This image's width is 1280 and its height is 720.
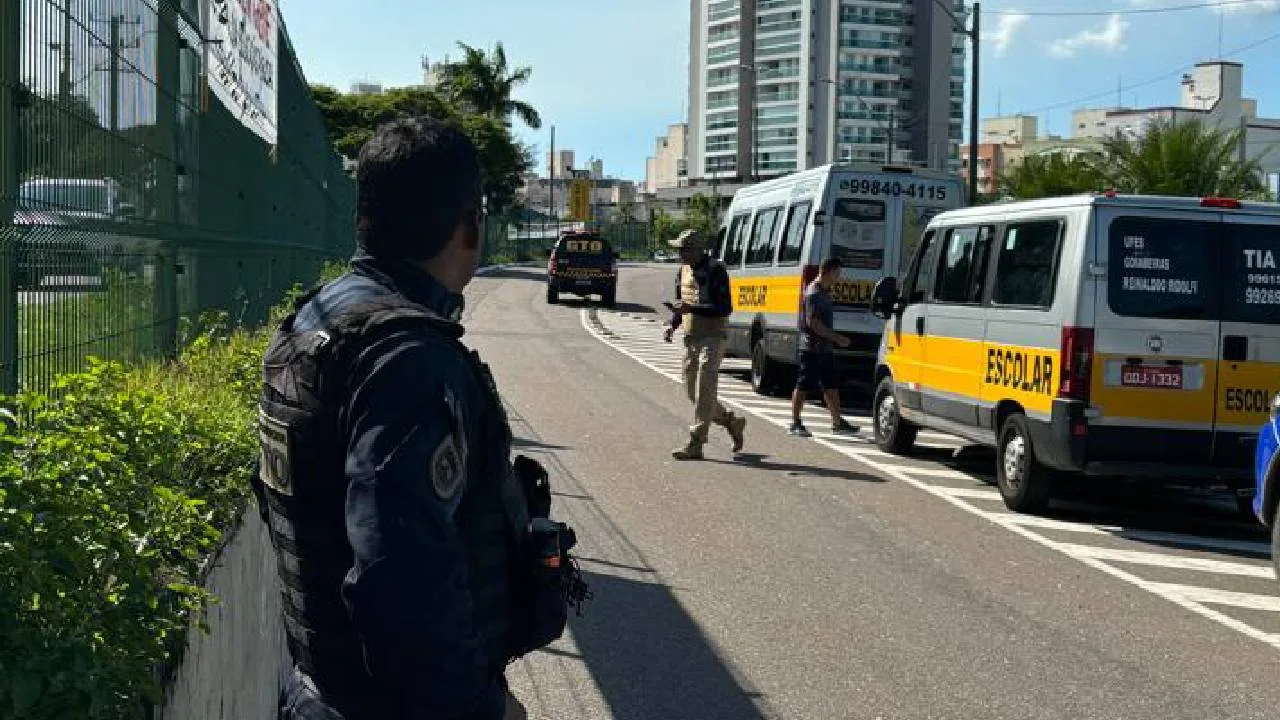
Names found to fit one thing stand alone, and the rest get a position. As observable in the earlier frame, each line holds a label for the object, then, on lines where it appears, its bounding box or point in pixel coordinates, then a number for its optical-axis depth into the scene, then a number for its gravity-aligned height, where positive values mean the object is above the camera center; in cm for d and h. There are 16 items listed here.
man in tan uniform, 1267 -52
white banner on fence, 930 +141
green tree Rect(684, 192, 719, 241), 10281 +405
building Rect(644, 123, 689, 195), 18050 +1417
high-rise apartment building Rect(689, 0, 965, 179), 13588 +1774
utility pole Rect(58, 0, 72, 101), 531 +70
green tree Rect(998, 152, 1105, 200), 4103 +294
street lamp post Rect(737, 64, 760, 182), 14169 +1728
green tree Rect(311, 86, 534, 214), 6956 +661
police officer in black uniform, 225 -33
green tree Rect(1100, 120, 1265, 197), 3738 +295
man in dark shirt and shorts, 1471 -63
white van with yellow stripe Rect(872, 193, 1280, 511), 987 -40
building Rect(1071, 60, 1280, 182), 8975 +1370
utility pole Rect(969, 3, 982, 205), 2878 +362
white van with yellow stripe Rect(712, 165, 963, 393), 1741 +47
